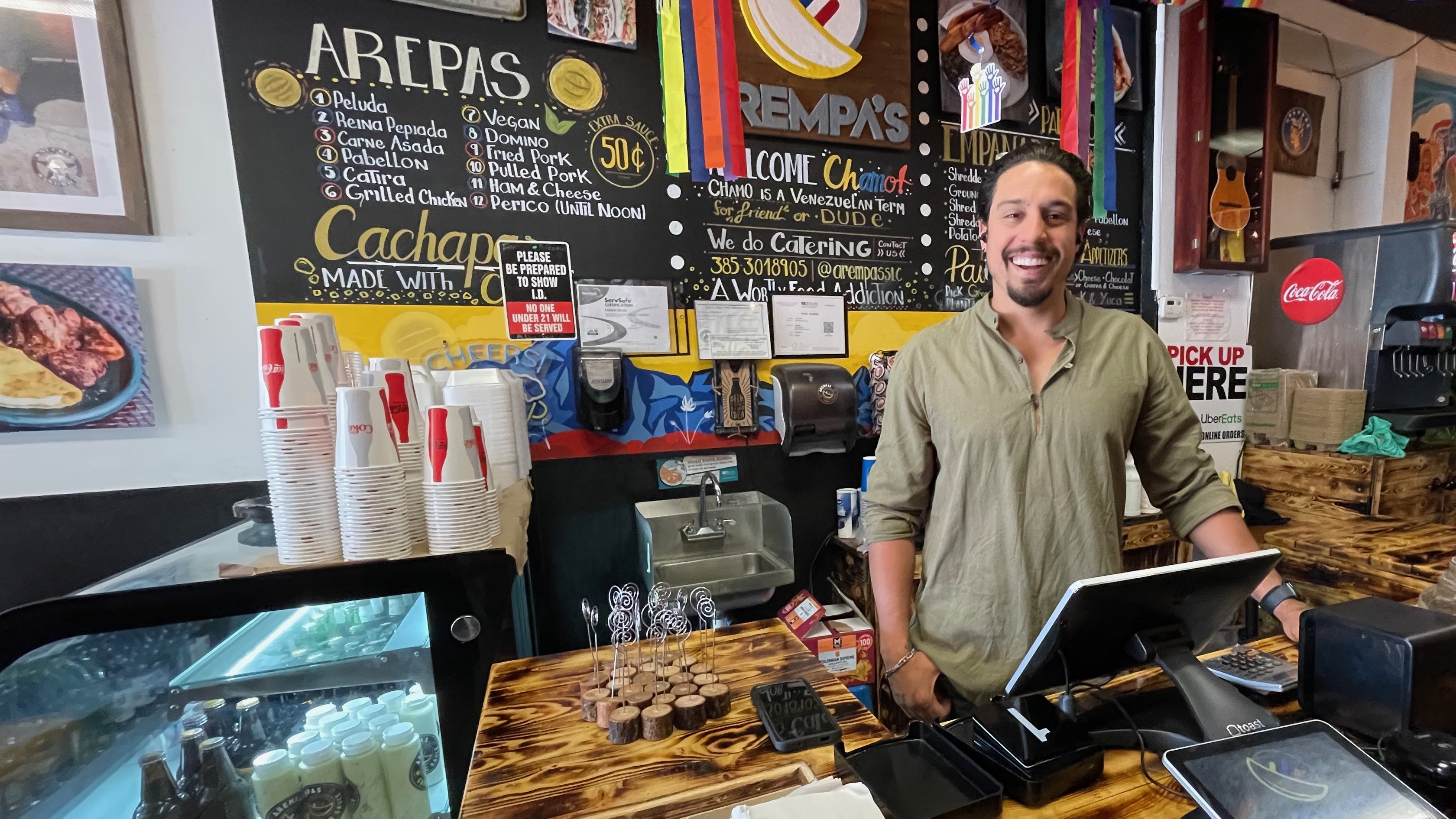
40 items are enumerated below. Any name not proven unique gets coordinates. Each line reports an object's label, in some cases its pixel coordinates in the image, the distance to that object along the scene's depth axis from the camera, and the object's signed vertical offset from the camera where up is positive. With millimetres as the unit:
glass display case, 898 -560
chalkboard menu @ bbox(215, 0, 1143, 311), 1991 +743
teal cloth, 2590 -533
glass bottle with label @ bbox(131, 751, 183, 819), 1038 -733
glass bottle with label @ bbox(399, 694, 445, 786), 1185 -730
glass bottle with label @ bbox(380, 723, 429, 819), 1137 -794
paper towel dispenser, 2447 -228
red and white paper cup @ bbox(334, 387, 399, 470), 972 -93
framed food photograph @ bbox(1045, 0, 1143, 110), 3012 +1458
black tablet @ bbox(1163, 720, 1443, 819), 691 -567
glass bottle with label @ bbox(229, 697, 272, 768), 1153 -712
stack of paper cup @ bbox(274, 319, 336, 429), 1009 +45
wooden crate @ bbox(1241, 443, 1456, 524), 2617 -758
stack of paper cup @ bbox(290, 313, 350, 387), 1120 +70
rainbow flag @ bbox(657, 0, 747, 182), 1982 +964
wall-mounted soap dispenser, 2275 -95
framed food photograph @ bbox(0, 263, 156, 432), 1779 +129
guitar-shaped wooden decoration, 3018 +656
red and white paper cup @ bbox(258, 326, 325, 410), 978 +19
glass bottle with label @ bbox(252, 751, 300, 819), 1056 -732
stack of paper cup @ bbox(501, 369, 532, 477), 1821 -173
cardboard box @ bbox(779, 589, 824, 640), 2266 -1033
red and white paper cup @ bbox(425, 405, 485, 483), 1081 -146
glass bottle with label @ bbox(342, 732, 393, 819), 1102 -762
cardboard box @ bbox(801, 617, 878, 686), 2229 -1159
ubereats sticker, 3168 -282
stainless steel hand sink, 2223 -746
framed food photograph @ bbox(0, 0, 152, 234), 1728 +825
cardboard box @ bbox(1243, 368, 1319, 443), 2961 -386
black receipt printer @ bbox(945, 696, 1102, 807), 843 -617
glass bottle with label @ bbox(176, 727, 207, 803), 1055 -698
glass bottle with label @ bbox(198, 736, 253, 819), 1072 -763
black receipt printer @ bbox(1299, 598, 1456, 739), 901 -558
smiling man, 1357 -278
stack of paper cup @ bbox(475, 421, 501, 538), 1148 -264
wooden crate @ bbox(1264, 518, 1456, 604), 2047 -872
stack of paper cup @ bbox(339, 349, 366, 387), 1251 +27
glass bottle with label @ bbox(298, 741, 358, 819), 1075 -756
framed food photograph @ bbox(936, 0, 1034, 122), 2707 +1426
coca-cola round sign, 2877 +185
